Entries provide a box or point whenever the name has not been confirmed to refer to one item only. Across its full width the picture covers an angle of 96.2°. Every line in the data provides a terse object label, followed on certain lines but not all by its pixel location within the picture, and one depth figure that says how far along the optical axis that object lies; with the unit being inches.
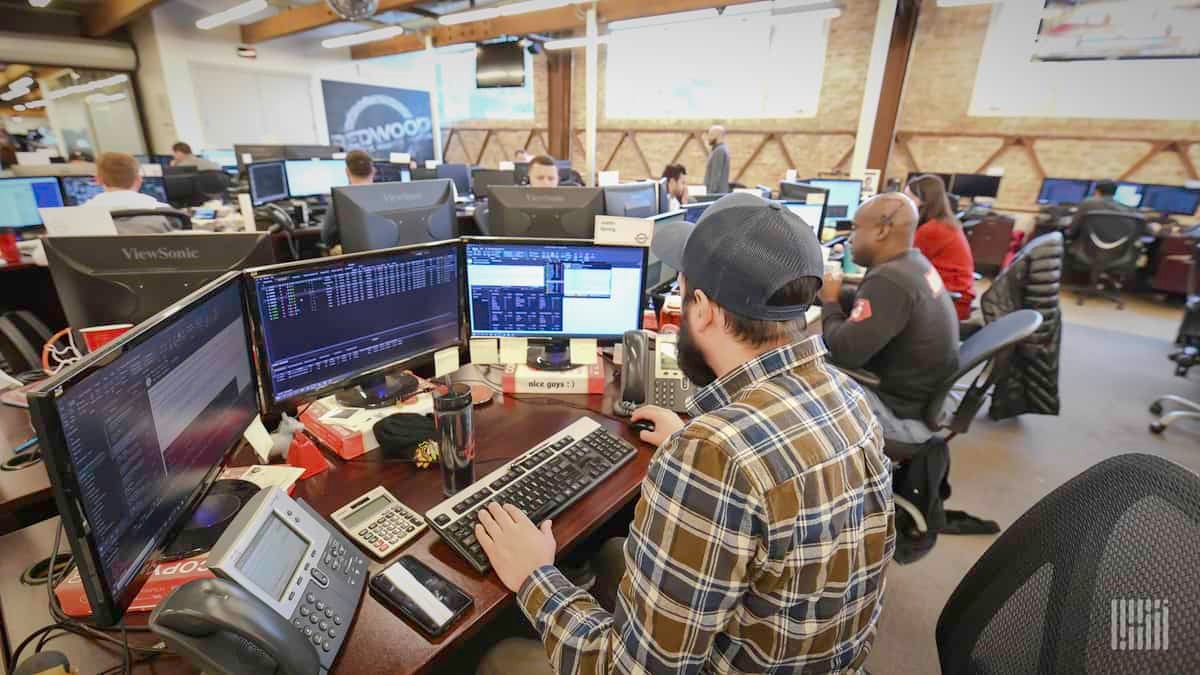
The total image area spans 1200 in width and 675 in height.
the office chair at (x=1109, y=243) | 210.5
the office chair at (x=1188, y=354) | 124.7
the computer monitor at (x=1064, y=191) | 252.1
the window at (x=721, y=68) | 307.0
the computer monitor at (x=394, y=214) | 75.6
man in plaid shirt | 27.6
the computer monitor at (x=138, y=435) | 24.0
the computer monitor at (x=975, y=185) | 266.8
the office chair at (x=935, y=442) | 76.5
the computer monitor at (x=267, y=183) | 191.0
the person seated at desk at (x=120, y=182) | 131.7
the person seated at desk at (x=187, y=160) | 227.3
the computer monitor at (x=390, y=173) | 250.4
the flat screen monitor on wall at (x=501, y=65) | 308.5
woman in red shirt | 135.4
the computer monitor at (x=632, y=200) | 91.8
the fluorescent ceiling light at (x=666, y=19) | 266.8
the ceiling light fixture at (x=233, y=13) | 225.8
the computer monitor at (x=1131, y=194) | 239.3
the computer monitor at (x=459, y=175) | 257.7
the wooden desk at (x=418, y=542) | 30.7
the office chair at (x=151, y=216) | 104.1
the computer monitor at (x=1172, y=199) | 231.9
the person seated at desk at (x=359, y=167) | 166.9
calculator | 38.5
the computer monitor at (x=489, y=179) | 239.6
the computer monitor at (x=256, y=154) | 216.1
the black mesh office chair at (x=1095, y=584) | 23.3
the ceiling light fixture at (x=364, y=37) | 301.3
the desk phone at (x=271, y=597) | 23.5
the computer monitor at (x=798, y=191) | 149.8
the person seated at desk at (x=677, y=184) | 195.6
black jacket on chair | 103.6
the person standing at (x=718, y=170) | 229.9
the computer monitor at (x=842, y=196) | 185.3
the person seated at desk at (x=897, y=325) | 79.4
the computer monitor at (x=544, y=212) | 80.9
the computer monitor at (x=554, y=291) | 62.0
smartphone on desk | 32.5
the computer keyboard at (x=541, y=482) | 38.9
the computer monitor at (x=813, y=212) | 146.3
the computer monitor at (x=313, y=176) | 214.2
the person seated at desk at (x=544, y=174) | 173.8
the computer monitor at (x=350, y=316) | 46.3
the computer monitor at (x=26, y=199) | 143.3
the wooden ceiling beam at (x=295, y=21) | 281.2
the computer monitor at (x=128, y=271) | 48.5
